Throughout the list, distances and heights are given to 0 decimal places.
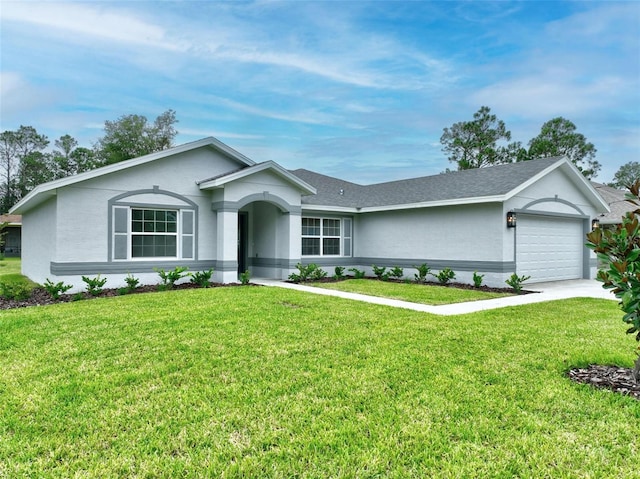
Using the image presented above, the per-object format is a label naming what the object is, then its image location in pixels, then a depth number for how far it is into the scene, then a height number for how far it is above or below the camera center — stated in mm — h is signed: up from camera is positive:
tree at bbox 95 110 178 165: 44188 +11316
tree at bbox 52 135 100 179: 47000 +9467
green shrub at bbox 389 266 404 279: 15258 -1254
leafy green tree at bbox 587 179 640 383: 4055 -188
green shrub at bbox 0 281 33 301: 9875 -1339
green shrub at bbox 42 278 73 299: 9868 -1259
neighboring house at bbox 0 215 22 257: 34156 -324
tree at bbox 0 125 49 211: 48281 +10532
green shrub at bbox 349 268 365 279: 15720 -1348
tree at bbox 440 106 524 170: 37719 +9477
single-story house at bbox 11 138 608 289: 11586 +602
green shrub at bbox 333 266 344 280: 15477 -1326
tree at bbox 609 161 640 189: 47653 +7984
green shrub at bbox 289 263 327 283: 13820 -1226
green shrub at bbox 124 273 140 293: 11000 -1228
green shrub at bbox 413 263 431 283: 14266 -1171
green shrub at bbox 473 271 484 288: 12688 -1259
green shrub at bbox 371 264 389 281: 15357 -1296
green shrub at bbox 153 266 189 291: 11570 -1096
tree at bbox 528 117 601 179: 35312 +8570
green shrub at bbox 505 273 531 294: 11734 -1245
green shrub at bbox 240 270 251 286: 12531 -1249
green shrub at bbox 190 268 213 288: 12203 -1205
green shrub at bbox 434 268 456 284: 13688 -1191
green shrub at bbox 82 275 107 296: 10383 -1229
